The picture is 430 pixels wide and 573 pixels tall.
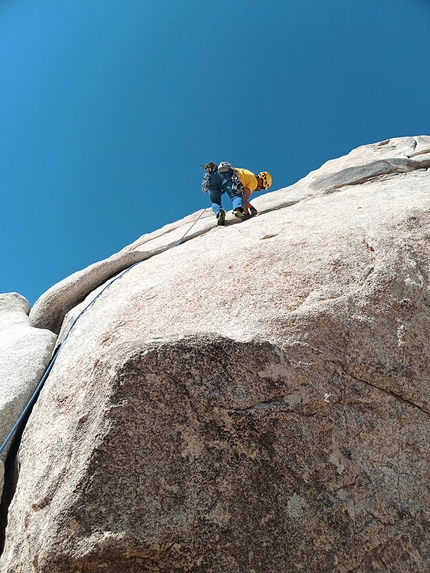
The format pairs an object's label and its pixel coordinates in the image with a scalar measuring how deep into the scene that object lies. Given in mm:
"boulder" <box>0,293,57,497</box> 4379
